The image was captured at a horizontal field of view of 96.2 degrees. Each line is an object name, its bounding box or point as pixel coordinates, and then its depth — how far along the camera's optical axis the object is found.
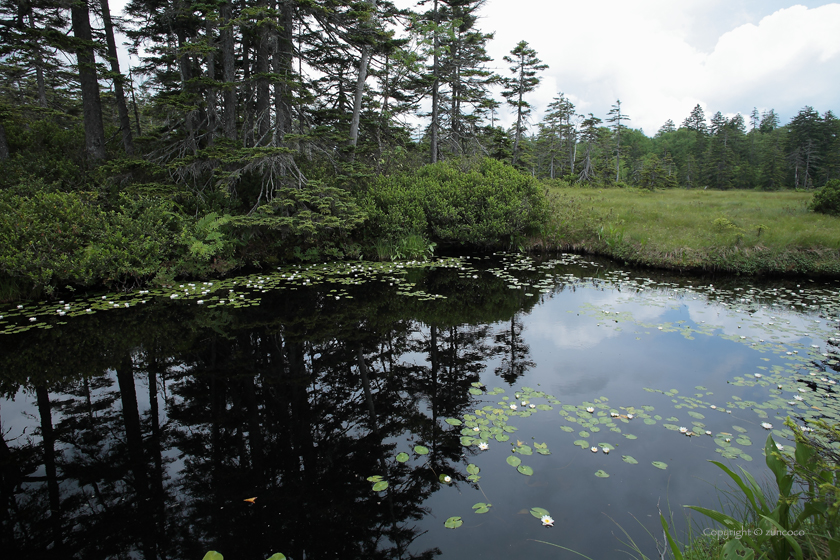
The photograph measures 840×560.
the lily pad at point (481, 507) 3.16
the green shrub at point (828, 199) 13.82
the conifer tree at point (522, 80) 29.23
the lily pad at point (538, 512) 3.11
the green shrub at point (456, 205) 13.20
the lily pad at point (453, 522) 3.04
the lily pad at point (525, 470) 3.57
